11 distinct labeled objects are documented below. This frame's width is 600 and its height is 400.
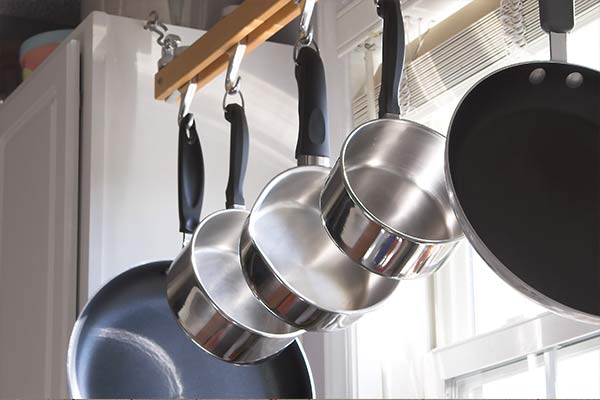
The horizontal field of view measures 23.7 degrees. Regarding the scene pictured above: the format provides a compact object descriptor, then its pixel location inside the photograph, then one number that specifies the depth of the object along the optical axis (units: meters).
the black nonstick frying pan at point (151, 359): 2.01
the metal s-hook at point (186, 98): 1.93
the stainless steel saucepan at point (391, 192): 1.44
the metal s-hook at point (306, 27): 1.61
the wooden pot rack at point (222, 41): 1.78
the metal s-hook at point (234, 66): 1.79
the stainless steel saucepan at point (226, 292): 1.70
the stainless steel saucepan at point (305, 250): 1.53
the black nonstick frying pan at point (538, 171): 1.28
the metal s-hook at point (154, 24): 2.20
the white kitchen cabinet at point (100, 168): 2.15
